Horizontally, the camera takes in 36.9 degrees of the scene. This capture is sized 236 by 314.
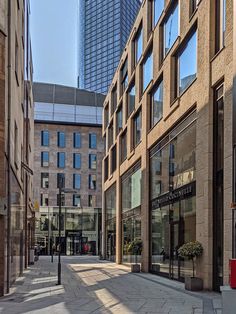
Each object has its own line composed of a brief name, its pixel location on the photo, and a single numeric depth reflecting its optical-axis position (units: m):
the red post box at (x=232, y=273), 5.46
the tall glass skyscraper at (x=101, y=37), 73.44
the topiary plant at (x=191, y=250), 11.60
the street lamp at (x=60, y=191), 13.66
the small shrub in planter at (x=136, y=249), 19.01
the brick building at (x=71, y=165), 47.33
